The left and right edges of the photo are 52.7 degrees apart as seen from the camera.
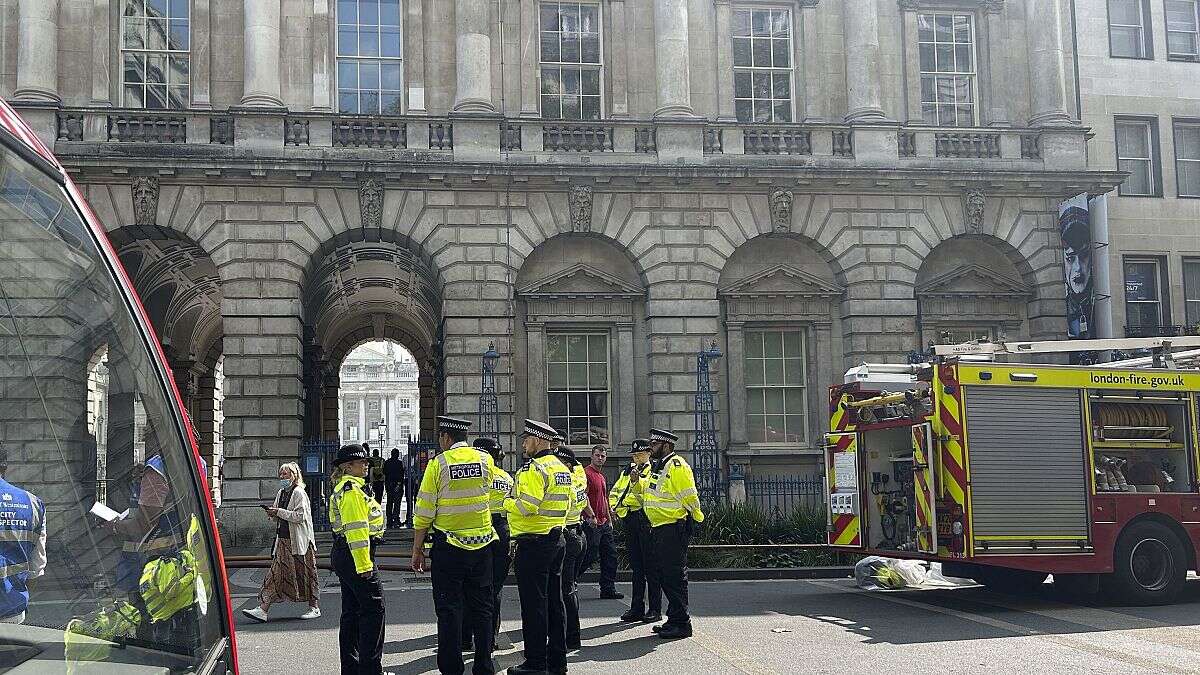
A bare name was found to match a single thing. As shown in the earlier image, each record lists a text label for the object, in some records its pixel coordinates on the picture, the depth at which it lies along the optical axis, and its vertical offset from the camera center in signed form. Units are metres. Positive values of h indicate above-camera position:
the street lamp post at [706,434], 23.80 -0.09
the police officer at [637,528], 12.95 -1.07
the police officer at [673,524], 11.91 -0.94
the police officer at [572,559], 11.21 -1.19
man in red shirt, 15.30 -1.33
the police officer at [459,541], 9.08 -0.80
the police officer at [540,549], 9.85 -0.96
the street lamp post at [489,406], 23.84 +0.57
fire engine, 13.66 -0.60
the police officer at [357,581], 8.84 -1.06
